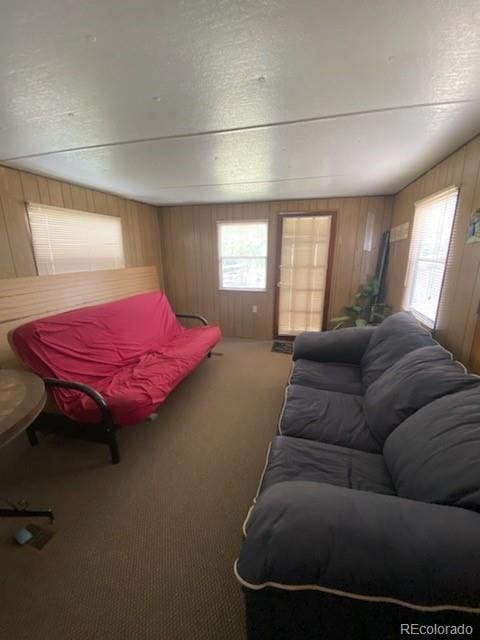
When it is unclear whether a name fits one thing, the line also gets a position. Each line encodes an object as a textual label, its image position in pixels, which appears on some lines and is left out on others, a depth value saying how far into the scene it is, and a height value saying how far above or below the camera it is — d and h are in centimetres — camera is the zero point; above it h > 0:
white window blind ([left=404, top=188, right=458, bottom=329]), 204 +2
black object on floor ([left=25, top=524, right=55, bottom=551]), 130 -139
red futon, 177 -90
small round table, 107 -68
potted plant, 335 -71
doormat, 376 -132
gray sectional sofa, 66 -78
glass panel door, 376 -24
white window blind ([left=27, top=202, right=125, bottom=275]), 243 +17
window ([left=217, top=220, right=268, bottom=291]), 394 +1
